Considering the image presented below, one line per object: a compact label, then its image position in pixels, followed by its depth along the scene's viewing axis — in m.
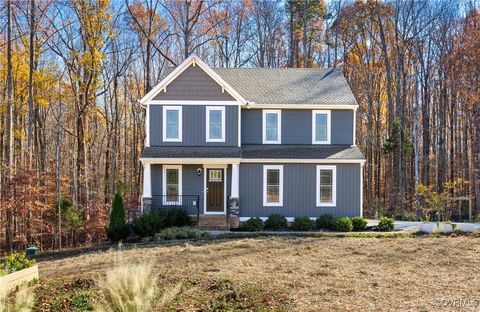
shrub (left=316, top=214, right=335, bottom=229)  18.08
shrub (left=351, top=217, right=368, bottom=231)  18.09
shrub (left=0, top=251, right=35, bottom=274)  8.76
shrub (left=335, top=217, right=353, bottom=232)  17.77
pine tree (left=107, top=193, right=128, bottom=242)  16.78
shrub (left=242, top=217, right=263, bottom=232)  17.48
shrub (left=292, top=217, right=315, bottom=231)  17.83
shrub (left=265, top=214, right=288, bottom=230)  17.92
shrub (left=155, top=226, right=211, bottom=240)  16.00
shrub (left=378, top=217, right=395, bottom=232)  17.77
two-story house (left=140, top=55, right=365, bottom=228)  18.91
